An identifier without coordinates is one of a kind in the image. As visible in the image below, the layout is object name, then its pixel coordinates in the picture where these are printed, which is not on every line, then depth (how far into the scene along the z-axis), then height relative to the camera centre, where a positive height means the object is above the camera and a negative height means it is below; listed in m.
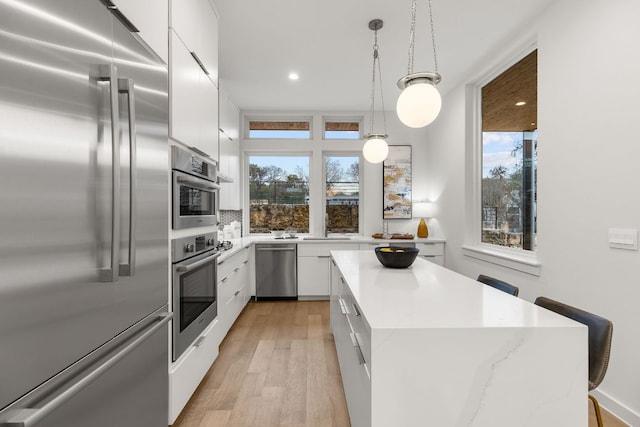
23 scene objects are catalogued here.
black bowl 2.34 -0.31
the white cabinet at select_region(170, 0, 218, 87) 1.98 +1.23
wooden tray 4.92 -0.35
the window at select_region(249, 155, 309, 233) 5.55 +0.30
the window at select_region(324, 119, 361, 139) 5.51 +1.37
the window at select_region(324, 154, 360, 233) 5.54 +0.32
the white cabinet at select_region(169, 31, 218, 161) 1.86 +0.71
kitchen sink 5.00 -0.39
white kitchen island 1.17 -0.57
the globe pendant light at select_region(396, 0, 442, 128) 1.82 +0.63
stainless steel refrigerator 0.79 -0.02
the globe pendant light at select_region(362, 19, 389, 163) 2.90 +0.58
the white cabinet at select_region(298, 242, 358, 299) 4.90 -0.80
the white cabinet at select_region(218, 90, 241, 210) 4.11 +0.81
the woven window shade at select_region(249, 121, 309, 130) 5.47 +1.41
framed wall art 5.39 +0.53
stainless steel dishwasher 4.85 -0.84
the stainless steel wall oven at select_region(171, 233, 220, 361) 1.88 -0.48
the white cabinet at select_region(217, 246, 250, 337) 3.04 -0.80
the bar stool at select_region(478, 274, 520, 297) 2.03 -0.48
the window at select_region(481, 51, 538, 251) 3.14 +0.58
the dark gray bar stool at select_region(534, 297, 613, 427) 1.42 -0.57
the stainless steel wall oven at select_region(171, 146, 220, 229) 1.87 +0.15
